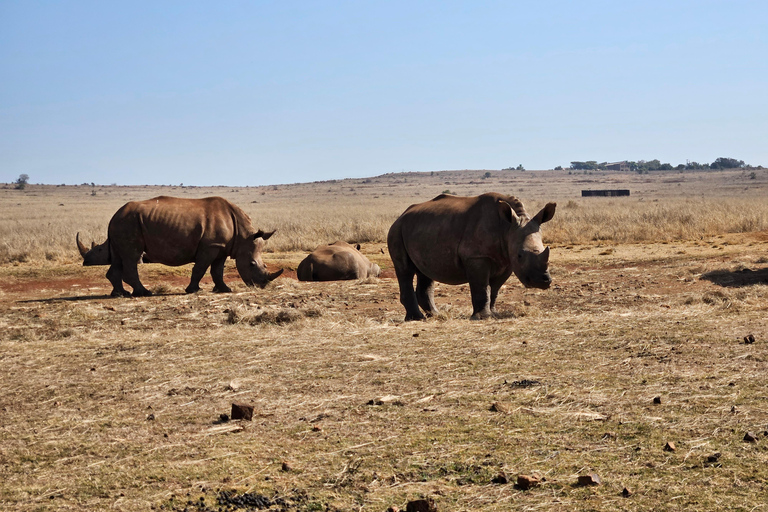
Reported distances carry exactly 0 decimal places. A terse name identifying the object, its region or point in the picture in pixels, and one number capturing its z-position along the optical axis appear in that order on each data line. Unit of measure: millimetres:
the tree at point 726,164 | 169500
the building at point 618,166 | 188125
